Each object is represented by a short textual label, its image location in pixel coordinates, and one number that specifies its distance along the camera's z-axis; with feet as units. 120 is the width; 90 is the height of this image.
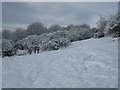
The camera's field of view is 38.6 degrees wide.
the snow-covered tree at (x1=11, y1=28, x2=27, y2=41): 184.10
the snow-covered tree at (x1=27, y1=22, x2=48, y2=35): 175.81
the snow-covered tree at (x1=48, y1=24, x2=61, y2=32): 190.39
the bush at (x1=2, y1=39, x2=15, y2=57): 71.30
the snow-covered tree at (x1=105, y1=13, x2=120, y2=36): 49.60
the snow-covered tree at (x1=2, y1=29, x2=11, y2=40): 186.99
